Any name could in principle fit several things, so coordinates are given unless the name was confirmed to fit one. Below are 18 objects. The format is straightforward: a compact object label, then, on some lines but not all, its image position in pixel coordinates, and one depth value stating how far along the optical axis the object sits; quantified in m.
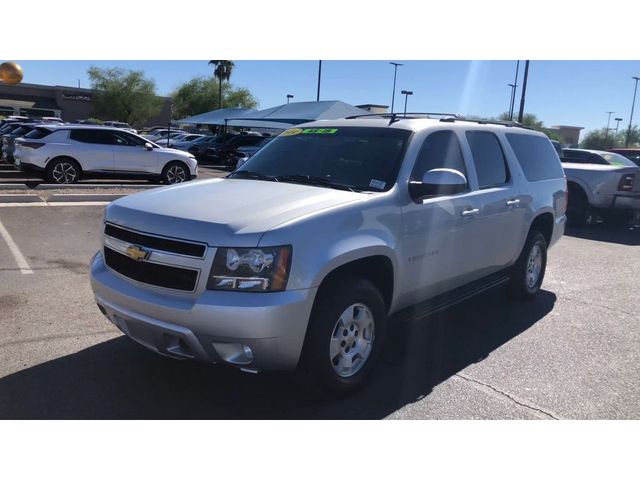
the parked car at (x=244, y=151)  25.92
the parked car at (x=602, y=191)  11.73
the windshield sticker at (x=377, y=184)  4.00
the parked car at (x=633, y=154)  16.48
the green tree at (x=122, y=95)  66.06
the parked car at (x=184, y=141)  30.20
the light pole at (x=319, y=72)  32.00
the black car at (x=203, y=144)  28.66
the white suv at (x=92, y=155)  13.68
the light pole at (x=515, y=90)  25.25
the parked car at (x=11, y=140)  15.58
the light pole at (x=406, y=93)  45.09
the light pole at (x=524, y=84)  22.91
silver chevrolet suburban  3.13
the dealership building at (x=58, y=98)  69.25
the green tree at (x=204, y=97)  75.88
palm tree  69.88
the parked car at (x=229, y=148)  26.98
